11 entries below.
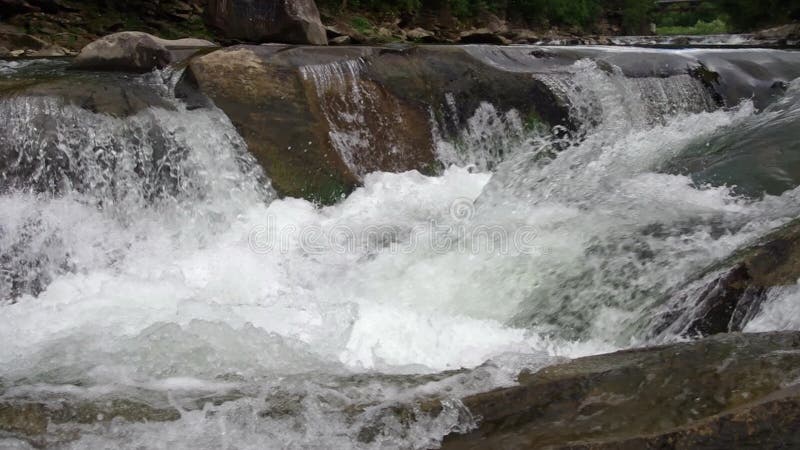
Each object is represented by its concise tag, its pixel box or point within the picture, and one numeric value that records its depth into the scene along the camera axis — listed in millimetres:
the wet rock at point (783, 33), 19219
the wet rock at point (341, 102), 6449
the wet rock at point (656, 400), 2141
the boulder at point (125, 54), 6988
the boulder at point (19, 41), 10344
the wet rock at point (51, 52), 10220
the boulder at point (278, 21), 9570
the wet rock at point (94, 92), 5762
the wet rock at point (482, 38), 16953
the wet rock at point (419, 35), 17453
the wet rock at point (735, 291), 3352
